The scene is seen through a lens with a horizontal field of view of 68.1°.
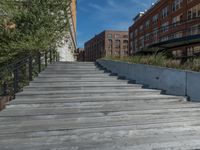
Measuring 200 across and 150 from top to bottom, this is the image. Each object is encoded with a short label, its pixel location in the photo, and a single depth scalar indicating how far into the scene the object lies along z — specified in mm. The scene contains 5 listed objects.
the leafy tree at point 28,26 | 7398
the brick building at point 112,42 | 71276
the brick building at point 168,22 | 12337
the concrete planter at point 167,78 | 5257
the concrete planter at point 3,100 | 4527
